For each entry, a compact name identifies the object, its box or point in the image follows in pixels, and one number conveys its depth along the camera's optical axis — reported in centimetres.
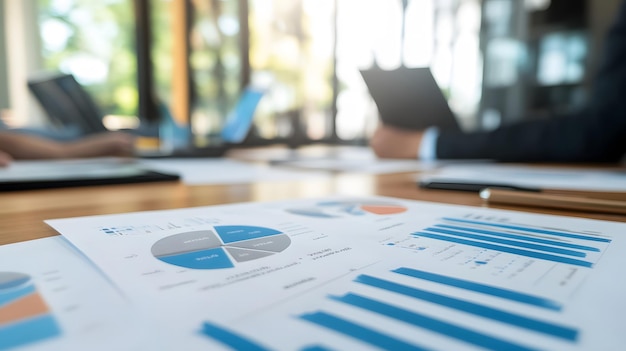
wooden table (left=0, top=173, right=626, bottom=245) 34
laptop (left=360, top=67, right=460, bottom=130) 101
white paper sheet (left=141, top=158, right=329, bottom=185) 65
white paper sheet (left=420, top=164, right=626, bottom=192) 54
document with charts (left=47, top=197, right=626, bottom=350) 15
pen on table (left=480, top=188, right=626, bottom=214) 37
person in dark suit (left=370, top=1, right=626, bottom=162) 93
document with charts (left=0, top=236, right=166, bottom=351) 14
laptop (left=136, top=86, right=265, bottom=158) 178
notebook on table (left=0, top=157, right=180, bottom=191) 50
